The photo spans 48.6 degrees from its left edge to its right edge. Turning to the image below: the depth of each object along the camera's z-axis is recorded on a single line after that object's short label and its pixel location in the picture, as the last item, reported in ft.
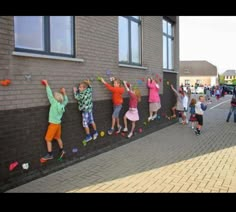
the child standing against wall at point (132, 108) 23.94
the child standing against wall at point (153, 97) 28.65
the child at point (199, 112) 28.51
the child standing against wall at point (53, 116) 15.72
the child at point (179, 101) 34.96
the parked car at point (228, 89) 130.37
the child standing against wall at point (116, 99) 21.67
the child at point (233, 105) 37.89
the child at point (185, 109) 35.83
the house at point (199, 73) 232.15
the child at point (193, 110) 31.21
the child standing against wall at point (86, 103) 18.11
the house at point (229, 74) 343.60
